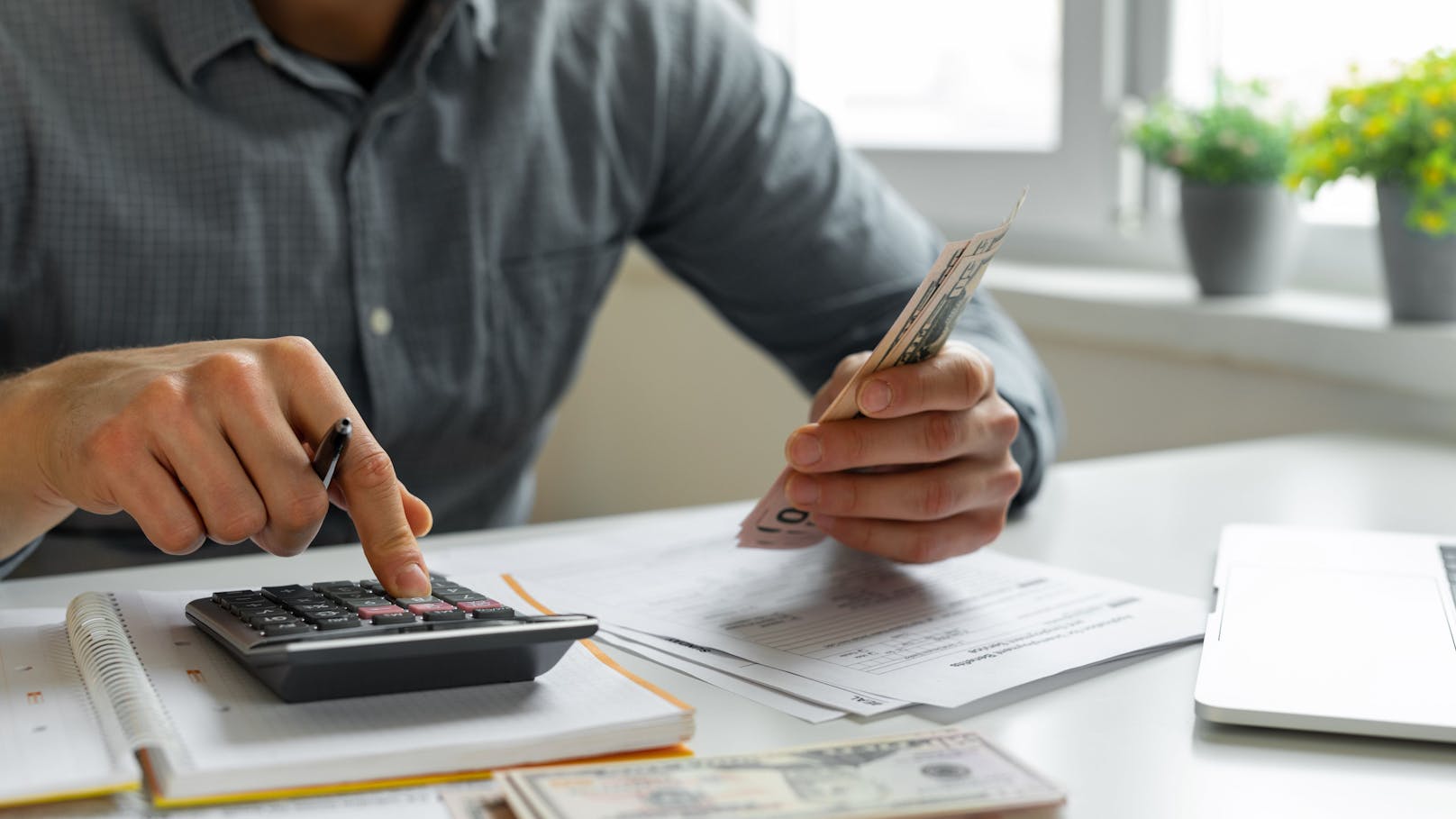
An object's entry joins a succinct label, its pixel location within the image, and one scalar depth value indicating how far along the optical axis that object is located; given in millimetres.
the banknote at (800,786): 459
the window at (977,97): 1874
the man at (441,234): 805
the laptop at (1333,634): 583
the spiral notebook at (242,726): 471
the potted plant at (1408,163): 1299
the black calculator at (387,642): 522
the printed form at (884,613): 659
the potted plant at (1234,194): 1532
